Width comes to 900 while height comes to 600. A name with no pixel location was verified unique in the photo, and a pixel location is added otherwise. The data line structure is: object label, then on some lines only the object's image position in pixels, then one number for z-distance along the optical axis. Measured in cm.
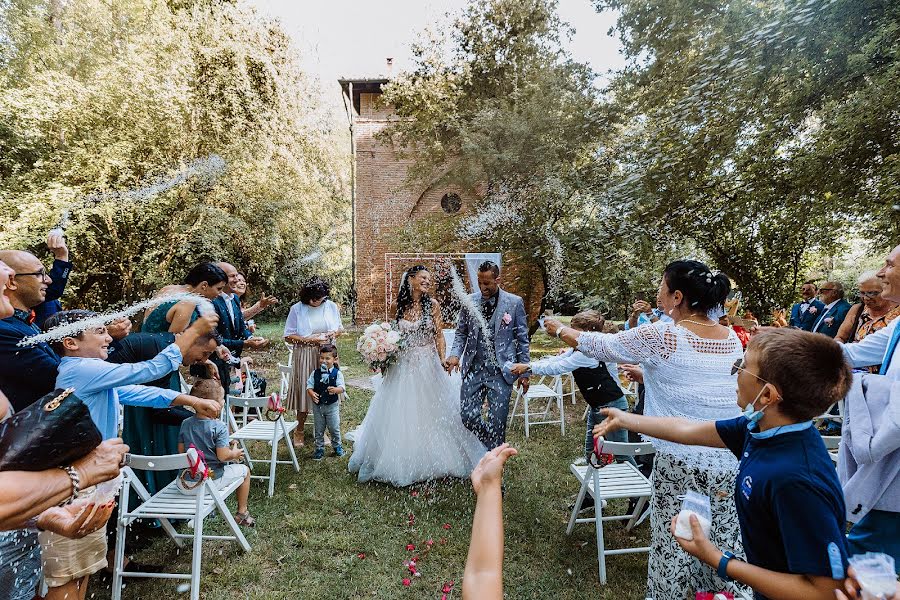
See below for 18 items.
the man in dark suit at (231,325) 505
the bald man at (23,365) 260
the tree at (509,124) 1070
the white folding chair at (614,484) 350
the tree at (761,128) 557
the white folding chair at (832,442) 344
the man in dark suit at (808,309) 823
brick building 1683
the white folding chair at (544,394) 668
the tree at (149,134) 870
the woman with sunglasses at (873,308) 452
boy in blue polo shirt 135
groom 464
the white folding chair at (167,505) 318
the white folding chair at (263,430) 499
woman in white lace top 237
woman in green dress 385
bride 516
